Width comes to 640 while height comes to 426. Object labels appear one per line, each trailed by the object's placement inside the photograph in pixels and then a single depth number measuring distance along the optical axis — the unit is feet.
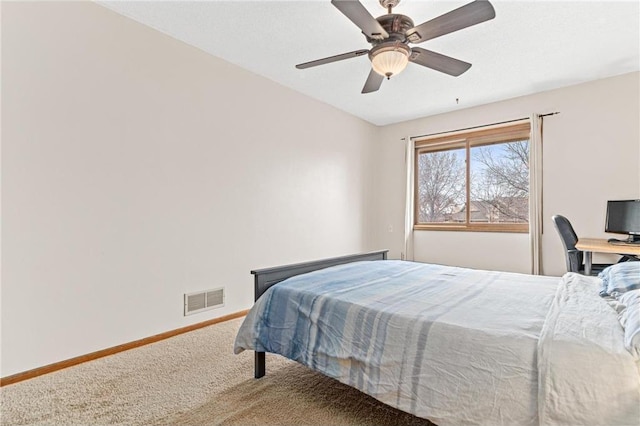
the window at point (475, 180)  13.56
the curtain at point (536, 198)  12.38
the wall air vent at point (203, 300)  9.53
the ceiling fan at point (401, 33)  5.69
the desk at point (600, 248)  8.81
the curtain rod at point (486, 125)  12.39
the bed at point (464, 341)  3.34
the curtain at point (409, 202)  15.97
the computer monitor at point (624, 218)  10.13
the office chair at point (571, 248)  9.93
